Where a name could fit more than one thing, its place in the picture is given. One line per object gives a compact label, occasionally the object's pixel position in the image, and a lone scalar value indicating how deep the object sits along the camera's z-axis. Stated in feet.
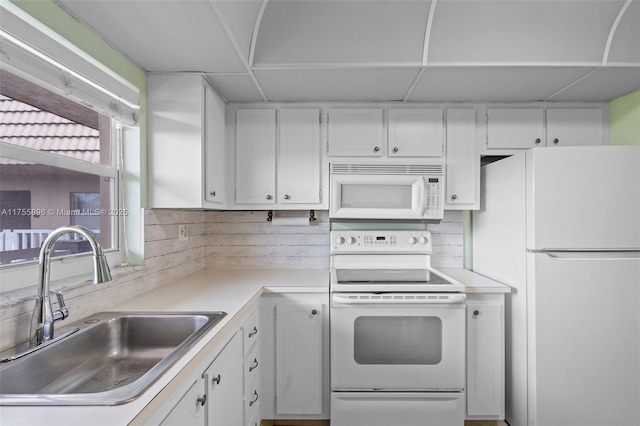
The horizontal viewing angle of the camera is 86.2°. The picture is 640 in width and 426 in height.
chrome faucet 3.35
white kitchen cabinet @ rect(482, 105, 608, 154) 7.64
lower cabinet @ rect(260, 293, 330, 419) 6.61
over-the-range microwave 7.39
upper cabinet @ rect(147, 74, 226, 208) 6.29
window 3.89
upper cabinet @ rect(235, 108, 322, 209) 7.70
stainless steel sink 2.64
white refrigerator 5.77
